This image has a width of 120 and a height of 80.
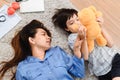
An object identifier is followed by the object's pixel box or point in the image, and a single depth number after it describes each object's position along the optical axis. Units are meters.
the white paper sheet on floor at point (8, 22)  1.82
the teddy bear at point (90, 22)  1.47
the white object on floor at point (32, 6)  1.88
